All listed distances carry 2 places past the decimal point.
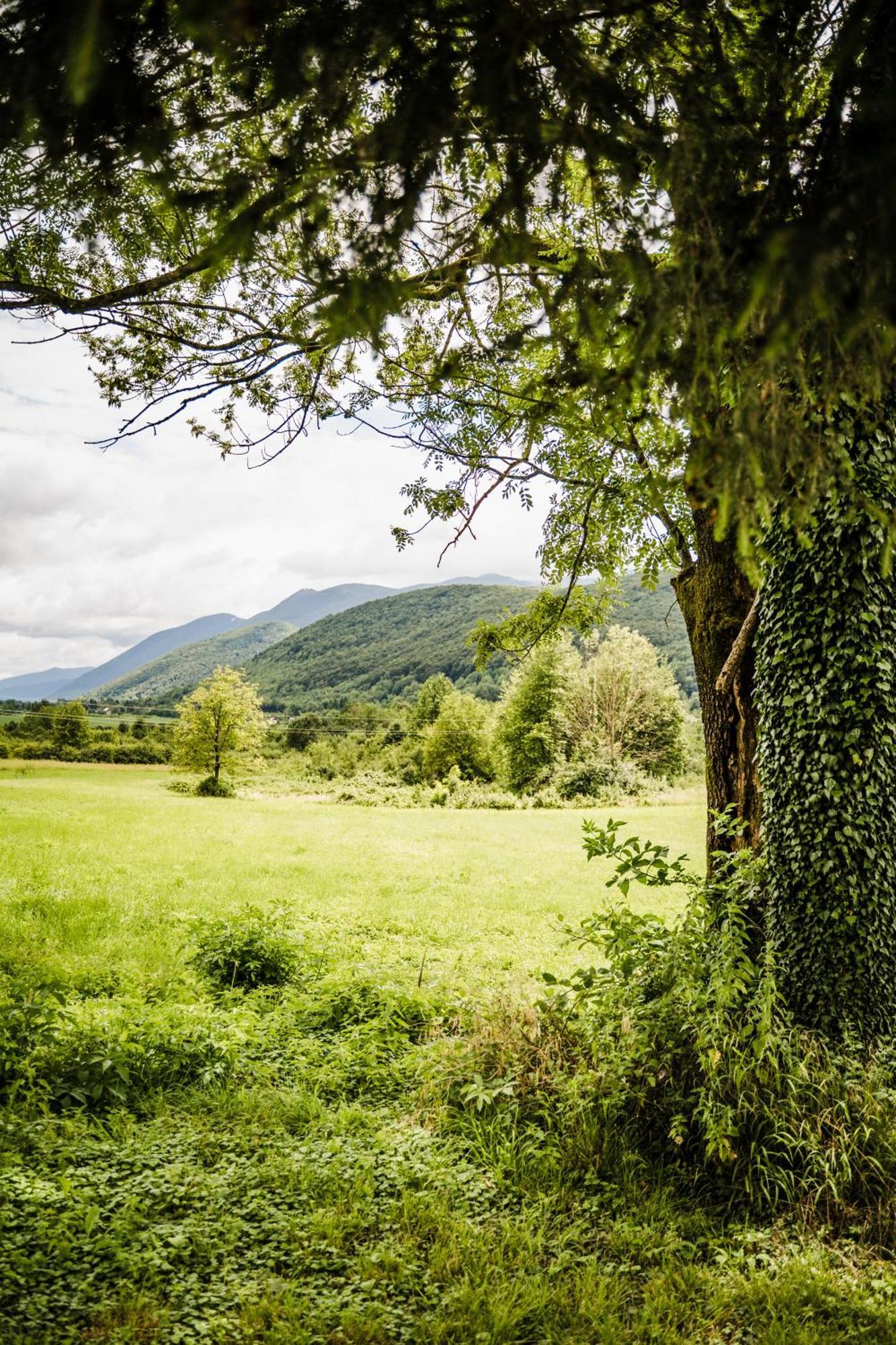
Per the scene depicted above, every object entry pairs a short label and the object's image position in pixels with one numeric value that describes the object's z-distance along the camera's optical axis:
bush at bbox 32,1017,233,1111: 4.66
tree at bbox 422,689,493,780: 51.88
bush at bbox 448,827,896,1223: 4.07
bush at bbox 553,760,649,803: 34.62
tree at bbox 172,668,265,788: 39.12
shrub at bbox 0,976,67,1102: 4.64
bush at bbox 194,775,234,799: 37.50
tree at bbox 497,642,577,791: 41.69
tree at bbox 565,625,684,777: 40.81
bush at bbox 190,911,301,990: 7.27
